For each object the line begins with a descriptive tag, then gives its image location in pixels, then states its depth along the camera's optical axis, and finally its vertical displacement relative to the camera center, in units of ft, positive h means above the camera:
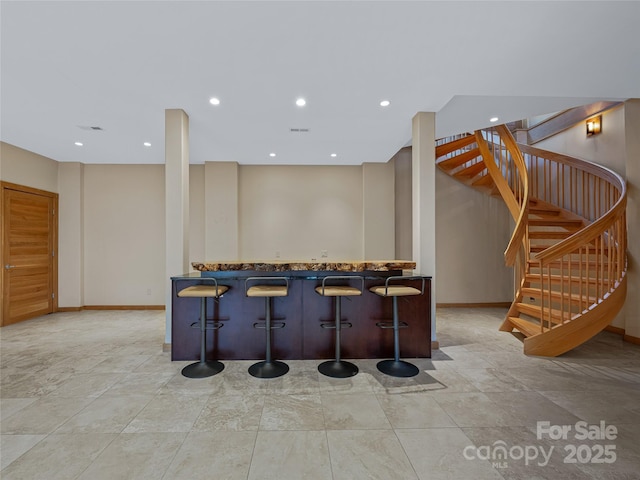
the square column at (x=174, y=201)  11.00 +1.61
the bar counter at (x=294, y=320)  10.51 -2.93
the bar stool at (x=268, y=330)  9.07 -3.02
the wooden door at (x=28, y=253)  15.16 -0.59
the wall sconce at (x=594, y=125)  14.66 +6.08
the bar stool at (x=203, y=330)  9.21 -3.01
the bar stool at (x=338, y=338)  9.21 -3.27
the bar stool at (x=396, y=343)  9.25 -3.48
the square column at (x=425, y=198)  11.47 +1.78
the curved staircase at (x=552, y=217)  10.57 +1.18
